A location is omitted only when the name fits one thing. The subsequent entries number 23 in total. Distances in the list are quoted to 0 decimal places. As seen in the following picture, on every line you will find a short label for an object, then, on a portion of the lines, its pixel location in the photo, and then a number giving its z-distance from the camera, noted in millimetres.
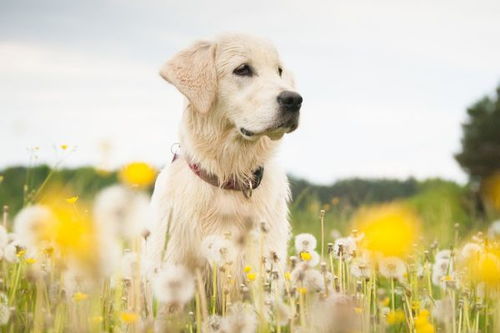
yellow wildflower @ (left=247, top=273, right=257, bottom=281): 3172
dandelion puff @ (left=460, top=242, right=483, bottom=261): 4202
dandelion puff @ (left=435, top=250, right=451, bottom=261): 4521
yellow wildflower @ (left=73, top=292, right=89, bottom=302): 2707
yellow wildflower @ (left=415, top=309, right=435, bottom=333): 2494
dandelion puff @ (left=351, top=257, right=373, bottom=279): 3648
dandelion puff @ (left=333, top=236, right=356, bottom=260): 3462
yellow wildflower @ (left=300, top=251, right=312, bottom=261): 3248
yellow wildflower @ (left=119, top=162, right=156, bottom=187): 2488
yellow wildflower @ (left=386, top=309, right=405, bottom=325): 2619
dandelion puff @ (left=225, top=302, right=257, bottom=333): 2478
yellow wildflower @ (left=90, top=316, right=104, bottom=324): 2708
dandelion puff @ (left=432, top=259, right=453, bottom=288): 4242
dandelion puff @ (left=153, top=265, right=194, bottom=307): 2656
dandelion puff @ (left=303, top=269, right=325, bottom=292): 3090
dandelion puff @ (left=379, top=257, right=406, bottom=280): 3433
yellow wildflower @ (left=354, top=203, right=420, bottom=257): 2240
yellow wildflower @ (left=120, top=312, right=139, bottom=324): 2484
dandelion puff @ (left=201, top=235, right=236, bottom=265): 3544
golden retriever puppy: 4535
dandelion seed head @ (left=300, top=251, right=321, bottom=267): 3456
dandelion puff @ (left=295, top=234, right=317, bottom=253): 3896
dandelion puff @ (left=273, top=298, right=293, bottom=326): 2977
